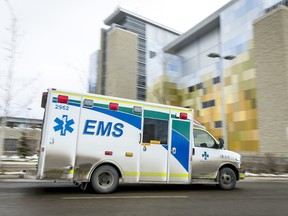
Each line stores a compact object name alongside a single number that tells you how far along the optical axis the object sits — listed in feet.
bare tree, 53.26
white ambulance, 28.91
